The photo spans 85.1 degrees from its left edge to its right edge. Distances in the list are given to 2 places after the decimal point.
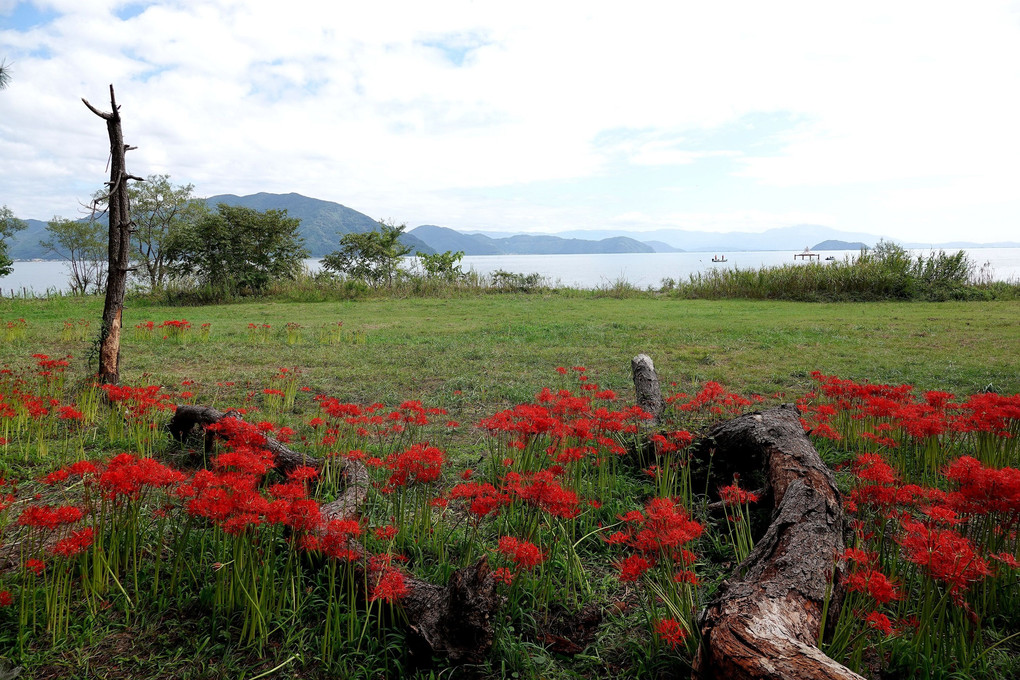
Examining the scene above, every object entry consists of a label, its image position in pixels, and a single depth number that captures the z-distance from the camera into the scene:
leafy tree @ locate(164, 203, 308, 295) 19.23
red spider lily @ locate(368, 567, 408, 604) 2.17
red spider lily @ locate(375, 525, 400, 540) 2.61
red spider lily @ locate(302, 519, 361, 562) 2.21
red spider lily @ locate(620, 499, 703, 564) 2.18
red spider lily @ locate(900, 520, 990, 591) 2.04
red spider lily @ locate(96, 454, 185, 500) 2.24
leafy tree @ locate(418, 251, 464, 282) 25.27
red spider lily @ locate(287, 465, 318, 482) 2.41
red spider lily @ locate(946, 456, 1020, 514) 2.29
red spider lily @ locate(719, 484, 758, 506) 2.90
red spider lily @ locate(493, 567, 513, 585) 2.39
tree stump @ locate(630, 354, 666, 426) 5.54
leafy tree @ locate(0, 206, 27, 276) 29.17
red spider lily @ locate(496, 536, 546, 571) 2.18
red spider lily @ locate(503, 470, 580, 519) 2.47
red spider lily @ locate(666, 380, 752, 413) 4.57
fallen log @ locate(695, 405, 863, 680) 1.84
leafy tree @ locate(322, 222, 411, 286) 24.16
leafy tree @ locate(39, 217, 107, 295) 36.25
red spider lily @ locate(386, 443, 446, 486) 2.68
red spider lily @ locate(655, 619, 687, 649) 2.13
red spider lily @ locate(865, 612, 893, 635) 2.02
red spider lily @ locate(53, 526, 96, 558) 2.26
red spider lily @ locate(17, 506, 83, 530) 2.14
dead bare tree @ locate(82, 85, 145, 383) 6.01
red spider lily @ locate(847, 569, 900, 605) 1.97
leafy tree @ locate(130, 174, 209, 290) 32.59
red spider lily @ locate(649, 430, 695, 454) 3.37
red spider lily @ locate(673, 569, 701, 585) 2.28
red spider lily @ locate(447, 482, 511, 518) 2.50
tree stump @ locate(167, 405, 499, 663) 2.30
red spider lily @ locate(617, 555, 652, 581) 2.22
